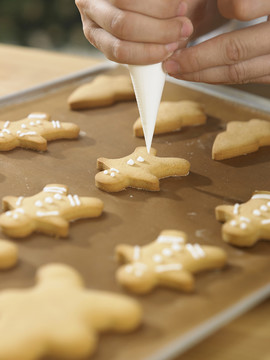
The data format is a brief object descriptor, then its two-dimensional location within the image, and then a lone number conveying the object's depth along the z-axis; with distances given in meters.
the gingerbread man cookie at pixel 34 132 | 0.87
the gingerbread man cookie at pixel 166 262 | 0.68
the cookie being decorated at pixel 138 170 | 0.80
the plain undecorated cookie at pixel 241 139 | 0.86
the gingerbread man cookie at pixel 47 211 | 0.74
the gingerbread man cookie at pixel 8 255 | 0.70
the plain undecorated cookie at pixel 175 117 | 0.90
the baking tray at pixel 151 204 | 0.65
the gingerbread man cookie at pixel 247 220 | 0.73
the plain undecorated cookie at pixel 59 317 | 0.62
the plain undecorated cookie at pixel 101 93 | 0.95
